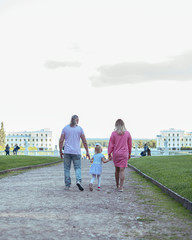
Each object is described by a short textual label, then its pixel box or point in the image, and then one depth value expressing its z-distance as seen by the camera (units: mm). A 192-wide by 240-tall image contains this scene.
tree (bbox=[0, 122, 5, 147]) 151025
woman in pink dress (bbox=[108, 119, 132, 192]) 10797
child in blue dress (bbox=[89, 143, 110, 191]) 10977
